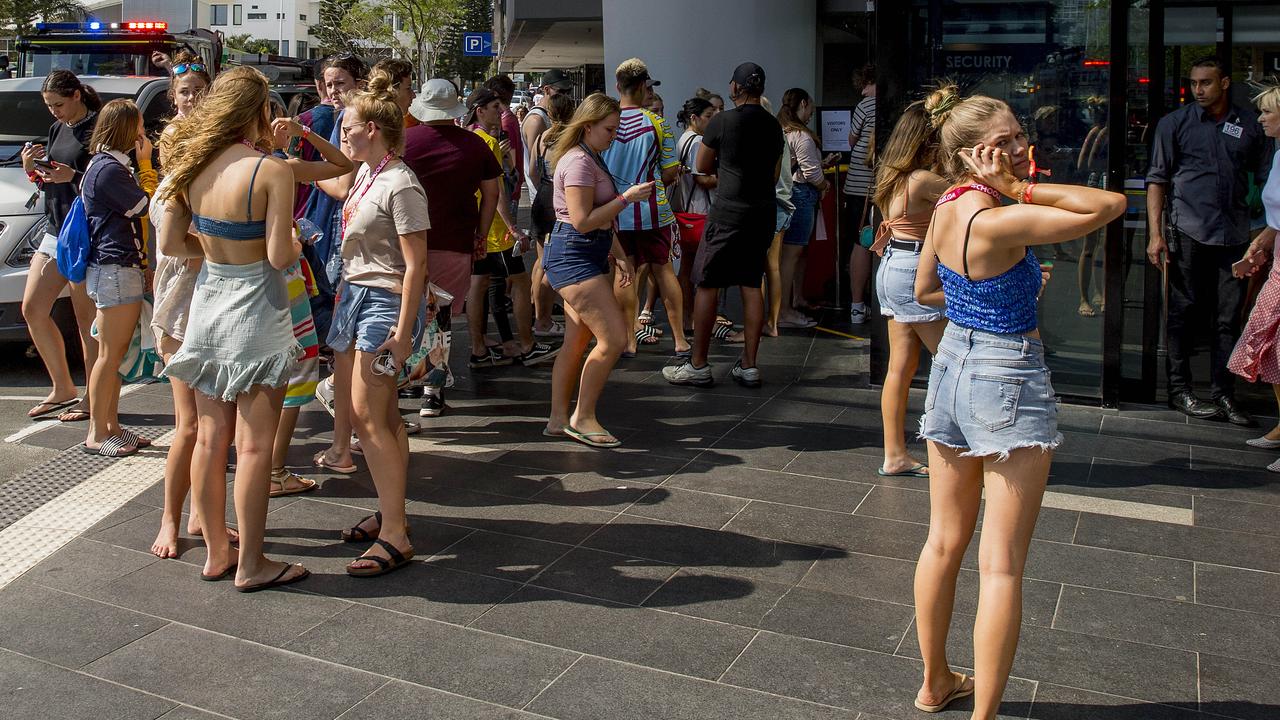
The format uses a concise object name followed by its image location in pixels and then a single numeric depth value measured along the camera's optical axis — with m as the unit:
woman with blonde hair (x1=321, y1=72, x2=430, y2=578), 4.78
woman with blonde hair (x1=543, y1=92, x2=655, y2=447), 6.41
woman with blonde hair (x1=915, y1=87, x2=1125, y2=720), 3.35
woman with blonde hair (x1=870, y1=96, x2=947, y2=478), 5.34
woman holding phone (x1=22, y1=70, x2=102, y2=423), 7.06
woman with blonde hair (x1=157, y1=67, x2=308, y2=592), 4.46
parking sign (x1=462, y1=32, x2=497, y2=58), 32.53
